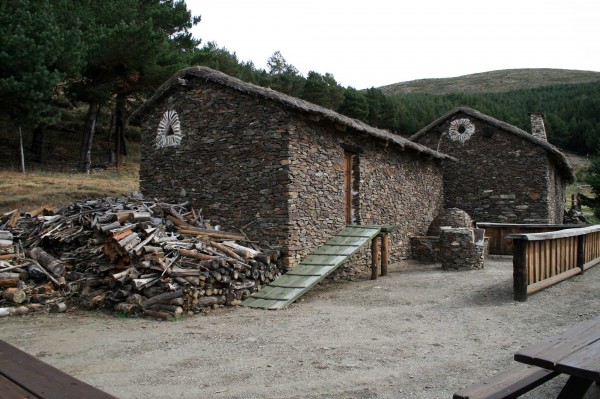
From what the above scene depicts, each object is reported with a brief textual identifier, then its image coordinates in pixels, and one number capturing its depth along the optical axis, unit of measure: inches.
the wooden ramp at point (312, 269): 339.3
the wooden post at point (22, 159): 788.6
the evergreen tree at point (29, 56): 590.6
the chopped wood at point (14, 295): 316.8
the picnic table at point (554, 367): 116.6
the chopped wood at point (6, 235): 373.2
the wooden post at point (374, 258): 450.3
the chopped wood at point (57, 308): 319.3
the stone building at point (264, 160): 406.9
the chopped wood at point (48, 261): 346.9
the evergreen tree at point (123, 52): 761.6
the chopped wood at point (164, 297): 306.3
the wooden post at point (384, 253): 468.4
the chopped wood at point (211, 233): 391.5
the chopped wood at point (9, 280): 325.4
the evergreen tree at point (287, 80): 1445.6
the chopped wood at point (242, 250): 369.4
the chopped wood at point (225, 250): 360.5
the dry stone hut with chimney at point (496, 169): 740.0
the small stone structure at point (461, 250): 492.4
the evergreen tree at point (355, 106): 1510.8
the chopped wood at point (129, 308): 310.5
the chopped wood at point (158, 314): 298.7
